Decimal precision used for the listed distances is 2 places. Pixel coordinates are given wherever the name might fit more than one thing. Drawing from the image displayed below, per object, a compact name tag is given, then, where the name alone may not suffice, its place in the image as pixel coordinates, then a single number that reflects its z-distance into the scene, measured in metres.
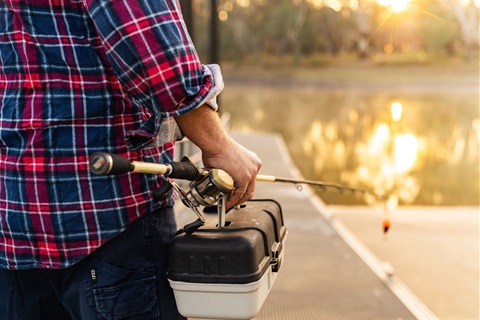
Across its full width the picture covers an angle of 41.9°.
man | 1.03
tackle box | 1.13
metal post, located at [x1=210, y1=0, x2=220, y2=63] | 6.85
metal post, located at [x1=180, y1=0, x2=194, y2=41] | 4.68
